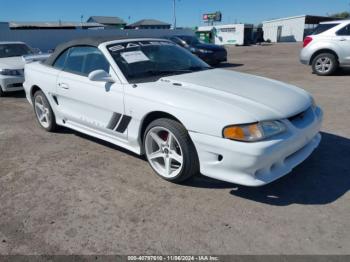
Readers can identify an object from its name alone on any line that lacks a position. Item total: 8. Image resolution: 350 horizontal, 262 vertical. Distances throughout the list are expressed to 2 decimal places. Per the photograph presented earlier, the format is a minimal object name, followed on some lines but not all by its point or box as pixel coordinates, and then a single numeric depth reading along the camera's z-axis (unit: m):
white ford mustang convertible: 2.95
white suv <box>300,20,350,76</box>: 9.67
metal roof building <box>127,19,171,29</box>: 78.38
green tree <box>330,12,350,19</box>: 85.44
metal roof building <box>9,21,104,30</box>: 54.12
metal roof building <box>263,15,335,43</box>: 48.78
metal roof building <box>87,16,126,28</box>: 74.87
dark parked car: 14.25
